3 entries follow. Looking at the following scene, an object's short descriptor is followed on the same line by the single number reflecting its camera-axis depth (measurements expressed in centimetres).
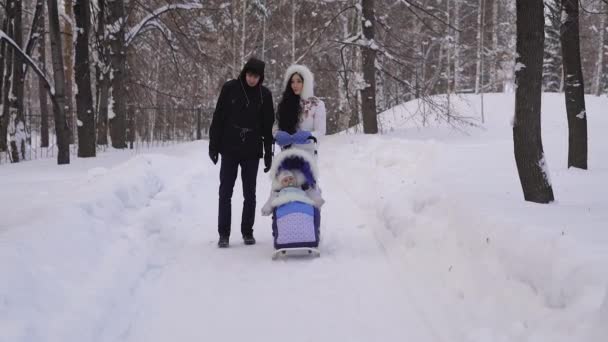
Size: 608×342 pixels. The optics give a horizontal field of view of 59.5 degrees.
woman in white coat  601
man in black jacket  607
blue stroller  562
